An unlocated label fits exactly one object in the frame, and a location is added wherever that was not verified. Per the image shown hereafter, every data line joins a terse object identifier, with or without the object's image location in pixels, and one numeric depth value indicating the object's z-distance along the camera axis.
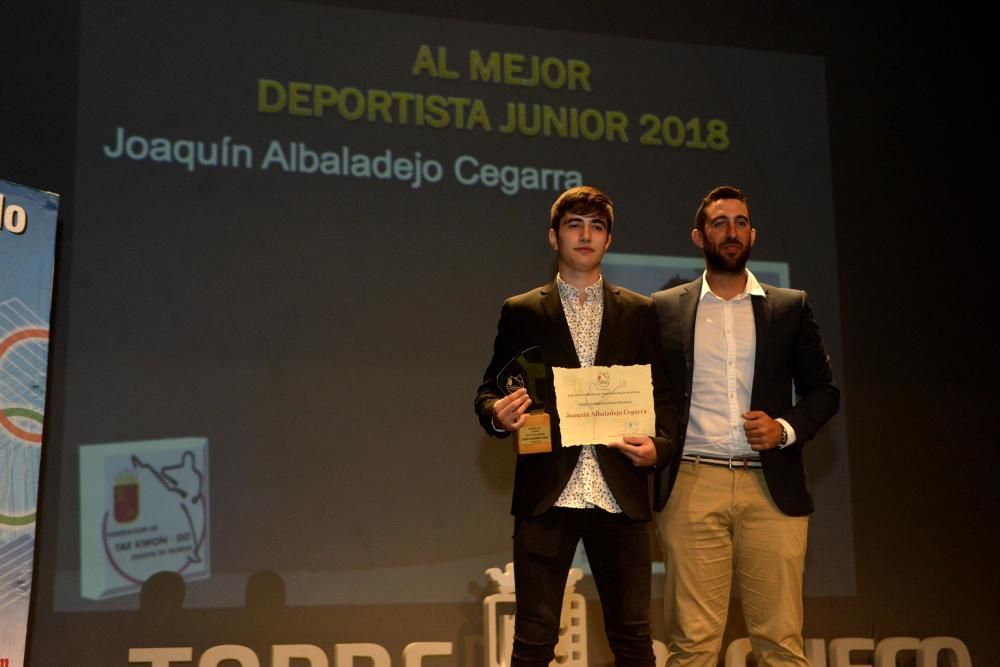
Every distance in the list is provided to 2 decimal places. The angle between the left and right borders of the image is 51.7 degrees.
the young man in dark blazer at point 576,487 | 2.44
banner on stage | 2.82
